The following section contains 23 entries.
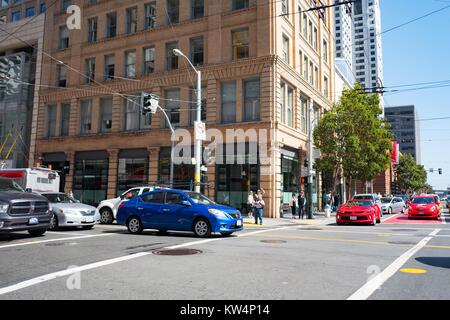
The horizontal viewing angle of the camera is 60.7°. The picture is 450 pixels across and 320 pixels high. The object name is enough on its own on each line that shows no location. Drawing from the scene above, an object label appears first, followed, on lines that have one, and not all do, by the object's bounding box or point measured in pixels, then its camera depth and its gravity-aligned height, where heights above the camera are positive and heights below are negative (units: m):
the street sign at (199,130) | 21.31 +3.57
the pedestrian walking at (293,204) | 25.89 -0.60
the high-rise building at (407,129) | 144.25 +25.86
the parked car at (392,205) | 31.30 -0.75
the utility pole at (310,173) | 24.26 +1.42
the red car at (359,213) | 19.38 -0.89
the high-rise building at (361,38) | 123.78 +56.92
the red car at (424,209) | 23.72 -0.78
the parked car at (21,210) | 10.56 -0.51
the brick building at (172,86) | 25.69 +8.22
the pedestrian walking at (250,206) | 21.01 -0.72
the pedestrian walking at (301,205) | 24.38 -0.62
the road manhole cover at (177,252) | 8.93 -1.38
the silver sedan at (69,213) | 14.48 -0.77
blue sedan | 12.47 -0.68
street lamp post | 20.88 +2.57
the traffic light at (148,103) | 19.55 +4.62
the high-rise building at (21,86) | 35.38 +10.06
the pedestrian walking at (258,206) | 19.18 -0.56
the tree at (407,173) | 84.81 +5.09
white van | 20.78 +0.84
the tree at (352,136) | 29.05 +4.51
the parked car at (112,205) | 17.91 -0.56
